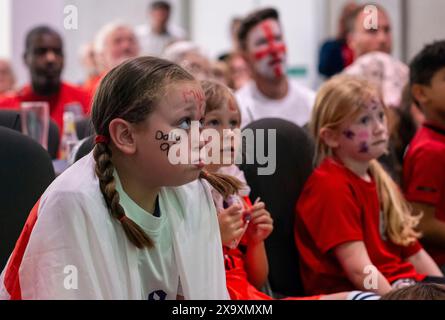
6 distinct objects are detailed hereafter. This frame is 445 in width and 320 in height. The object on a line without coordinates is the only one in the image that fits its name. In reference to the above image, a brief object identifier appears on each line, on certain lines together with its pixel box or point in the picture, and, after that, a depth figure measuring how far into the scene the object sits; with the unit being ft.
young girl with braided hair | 6.86
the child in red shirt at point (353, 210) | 8.97
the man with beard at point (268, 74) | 12.49
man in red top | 13.66
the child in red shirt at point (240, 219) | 8.17
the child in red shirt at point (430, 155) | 9.78
